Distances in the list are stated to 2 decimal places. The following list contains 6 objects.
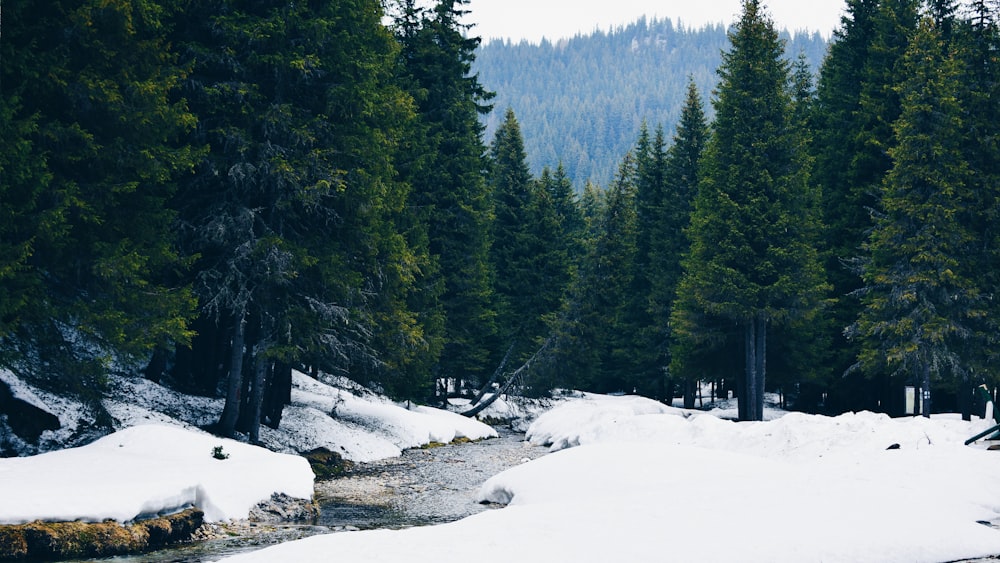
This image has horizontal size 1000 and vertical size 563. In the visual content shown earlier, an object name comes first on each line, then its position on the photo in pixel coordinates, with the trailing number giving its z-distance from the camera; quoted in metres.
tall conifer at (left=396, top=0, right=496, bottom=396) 32.81
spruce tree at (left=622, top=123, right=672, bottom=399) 45.81
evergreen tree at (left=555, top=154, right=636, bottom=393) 41.12
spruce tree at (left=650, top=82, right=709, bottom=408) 44.19
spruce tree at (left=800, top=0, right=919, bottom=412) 31.19
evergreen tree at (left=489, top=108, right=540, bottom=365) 44.00
